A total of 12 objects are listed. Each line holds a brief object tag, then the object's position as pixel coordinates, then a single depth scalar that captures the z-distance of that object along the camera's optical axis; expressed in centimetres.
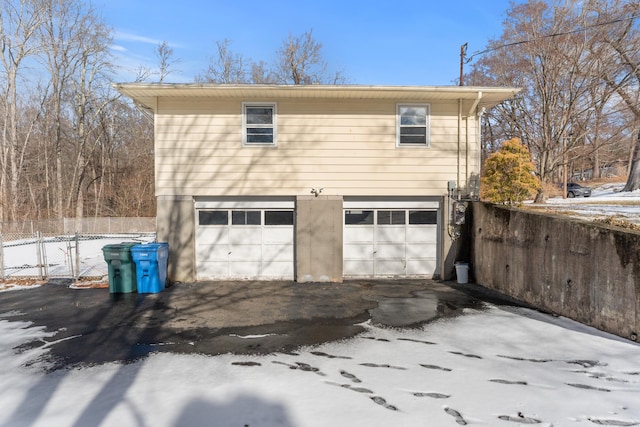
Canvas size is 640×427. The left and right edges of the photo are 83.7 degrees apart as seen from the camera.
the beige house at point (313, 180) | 922
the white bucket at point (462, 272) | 933
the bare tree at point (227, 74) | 2697
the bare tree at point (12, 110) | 2164
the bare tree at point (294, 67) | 2611
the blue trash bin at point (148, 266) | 833
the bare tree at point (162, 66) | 2764
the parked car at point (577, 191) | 2702
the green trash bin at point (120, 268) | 831
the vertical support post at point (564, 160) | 1806
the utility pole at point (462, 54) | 2120
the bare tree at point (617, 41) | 1620
